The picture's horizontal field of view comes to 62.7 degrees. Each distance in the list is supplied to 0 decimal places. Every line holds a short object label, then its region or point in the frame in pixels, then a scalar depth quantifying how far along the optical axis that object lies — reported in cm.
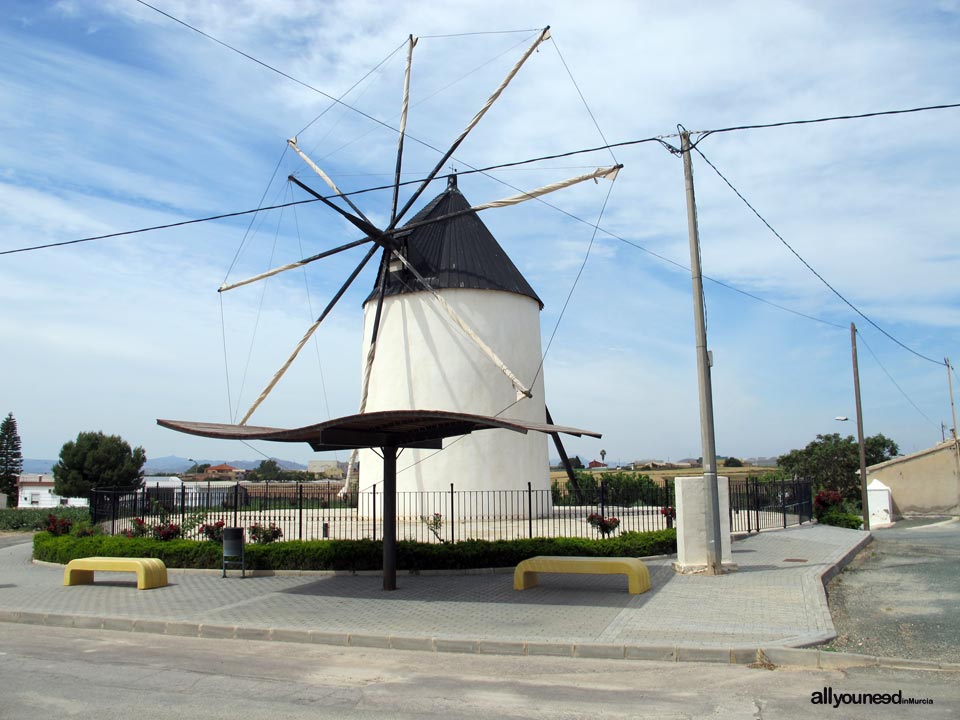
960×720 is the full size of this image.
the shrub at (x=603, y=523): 1805
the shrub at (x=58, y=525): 2070
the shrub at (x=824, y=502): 2834
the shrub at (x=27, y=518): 3758
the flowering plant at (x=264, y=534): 1748
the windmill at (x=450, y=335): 2634
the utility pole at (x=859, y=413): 2883
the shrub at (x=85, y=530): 1992
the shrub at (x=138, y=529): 1928
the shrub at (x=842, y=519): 2692
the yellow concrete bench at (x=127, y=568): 1447
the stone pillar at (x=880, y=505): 3528
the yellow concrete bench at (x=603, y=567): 1278
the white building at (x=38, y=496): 7319
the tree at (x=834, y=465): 4600
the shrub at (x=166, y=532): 1781
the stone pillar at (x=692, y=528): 1494
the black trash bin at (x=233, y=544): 1583
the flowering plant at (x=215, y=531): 1766
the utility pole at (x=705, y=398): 1470
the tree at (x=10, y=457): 7669
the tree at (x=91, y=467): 5891
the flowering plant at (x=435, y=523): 1814
